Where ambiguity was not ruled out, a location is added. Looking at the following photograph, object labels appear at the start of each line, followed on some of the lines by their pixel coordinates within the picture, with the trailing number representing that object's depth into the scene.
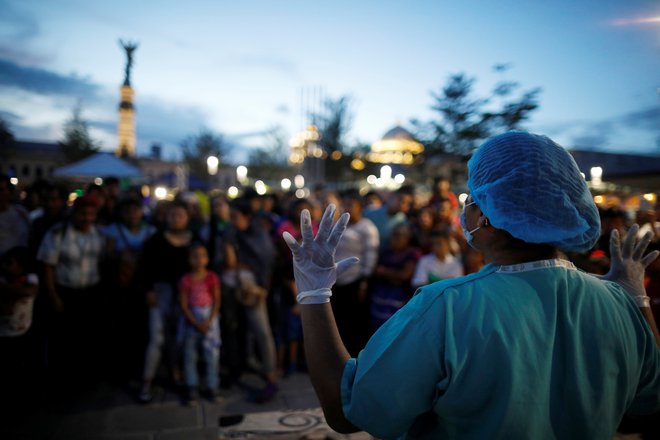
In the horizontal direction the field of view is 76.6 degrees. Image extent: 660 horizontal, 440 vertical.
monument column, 48.28
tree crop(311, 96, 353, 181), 26.42
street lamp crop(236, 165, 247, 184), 19.81
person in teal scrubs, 0.97
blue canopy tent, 10.47
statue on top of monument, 39.28
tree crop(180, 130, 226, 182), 41.97
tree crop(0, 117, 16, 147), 21.88
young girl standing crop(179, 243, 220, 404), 4.28
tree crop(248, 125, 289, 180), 39.94
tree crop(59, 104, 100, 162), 35.31
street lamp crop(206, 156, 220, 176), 14.41
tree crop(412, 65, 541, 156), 16.72
